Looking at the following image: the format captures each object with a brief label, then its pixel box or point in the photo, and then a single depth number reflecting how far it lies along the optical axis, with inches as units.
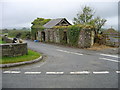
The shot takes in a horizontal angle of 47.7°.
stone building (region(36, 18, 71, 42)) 991.6
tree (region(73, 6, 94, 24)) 1218.0
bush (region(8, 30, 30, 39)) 1591.0
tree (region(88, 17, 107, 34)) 1045.8
